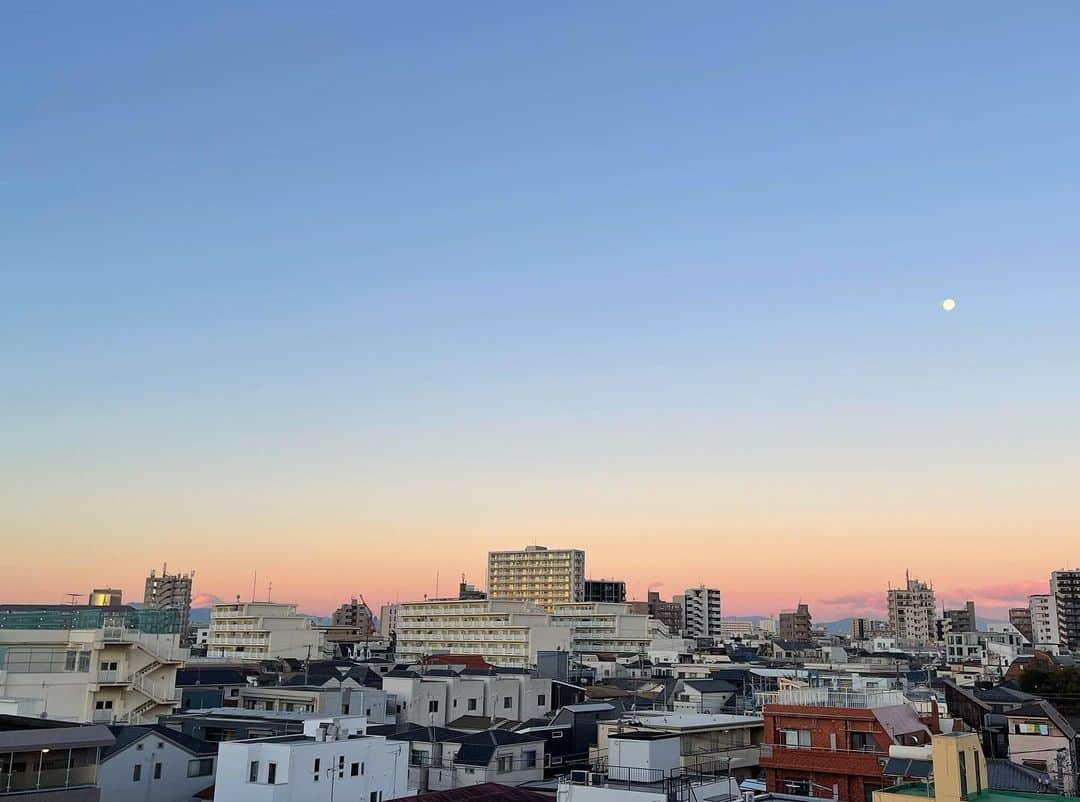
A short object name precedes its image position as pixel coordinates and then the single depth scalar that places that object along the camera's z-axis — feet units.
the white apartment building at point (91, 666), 161.17
